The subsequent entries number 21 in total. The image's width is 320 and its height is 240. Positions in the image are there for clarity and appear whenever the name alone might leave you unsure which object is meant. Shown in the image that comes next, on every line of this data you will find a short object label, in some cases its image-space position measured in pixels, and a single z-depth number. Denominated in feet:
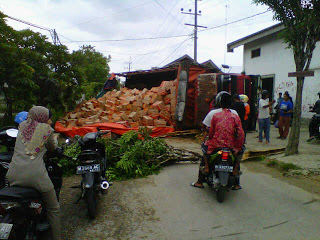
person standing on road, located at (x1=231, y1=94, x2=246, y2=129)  21.99
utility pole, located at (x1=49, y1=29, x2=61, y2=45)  65.69
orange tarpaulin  30.30
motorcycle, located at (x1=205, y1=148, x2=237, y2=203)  12.78
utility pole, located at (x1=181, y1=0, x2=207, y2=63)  89.06
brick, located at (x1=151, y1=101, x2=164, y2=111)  35.53
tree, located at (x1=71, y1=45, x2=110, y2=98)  94.26
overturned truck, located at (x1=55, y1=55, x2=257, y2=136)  31.37
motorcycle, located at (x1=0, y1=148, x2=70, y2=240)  7.22
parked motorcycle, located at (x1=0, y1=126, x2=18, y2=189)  10.35
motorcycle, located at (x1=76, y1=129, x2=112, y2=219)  11.27
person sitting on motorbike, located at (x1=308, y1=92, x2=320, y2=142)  27.32
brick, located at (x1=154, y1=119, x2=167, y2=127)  33.19
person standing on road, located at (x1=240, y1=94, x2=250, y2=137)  23.40
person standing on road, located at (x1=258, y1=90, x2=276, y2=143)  26.61
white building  39.75
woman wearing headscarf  7.98
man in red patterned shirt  13.33
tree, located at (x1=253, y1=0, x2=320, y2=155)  18.70
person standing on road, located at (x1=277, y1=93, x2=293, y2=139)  29.40
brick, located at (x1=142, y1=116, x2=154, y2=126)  33.40
